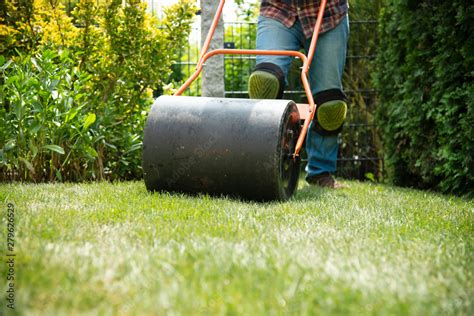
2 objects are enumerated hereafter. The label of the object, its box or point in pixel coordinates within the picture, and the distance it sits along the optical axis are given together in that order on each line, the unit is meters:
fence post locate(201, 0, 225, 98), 4.67
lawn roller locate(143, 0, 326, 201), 2.92
